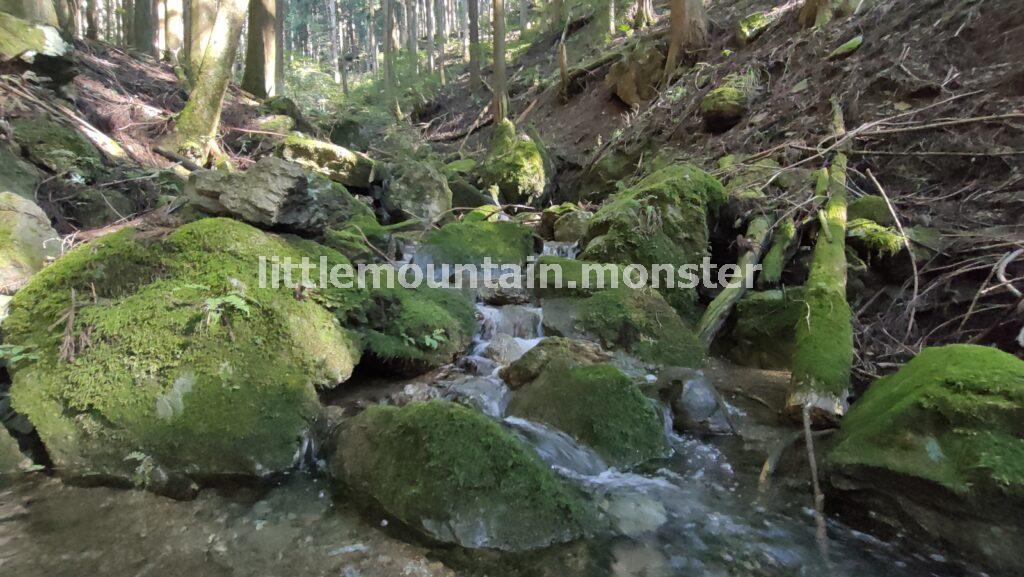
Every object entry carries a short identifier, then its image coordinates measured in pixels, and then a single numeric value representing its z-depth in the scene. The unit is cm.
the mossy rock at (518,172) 1230
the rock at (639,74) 1435
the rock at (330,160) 1016
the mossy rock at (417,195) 1014
